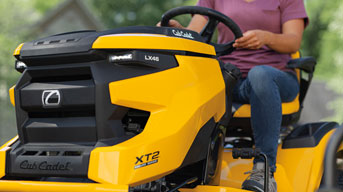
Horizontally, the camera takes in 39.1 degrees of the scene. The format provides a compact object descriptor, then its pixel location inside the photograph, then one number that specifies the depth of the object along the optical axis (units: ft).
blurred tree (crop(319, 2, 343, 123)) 51.11
